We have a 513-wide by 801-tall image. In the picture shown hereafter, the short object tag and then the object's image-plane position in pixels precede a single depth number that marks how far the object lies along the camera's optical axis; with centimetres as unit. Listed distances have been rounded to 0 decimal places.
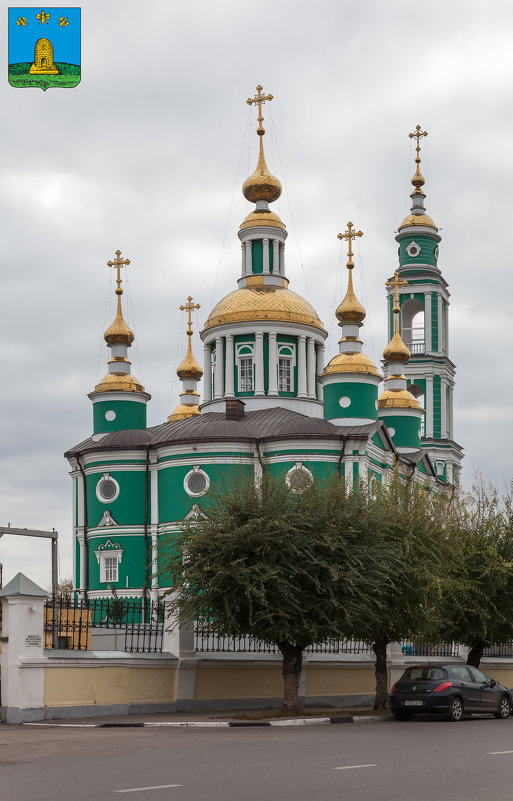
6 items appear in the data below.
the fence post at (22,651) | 1928
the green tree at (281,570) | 2077
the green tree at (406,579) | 2298
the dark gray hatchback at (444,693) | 2039
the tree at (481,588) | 2706
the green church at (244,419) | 4562
